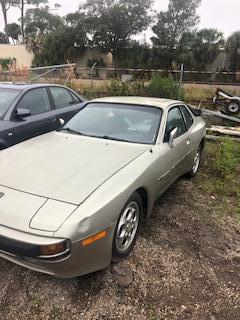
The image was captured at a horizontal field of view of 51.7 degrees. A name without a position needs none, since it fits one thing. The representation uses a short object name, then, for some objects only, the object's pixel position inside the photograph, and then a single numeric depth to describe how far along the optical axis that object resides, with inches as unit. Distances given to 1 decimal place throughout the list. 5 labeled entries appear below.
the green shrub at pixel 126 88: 318.6
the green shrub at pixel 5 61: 881.3
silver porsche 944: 73.9
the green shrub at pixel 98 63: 1019.2
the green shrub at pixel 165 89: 300.7
